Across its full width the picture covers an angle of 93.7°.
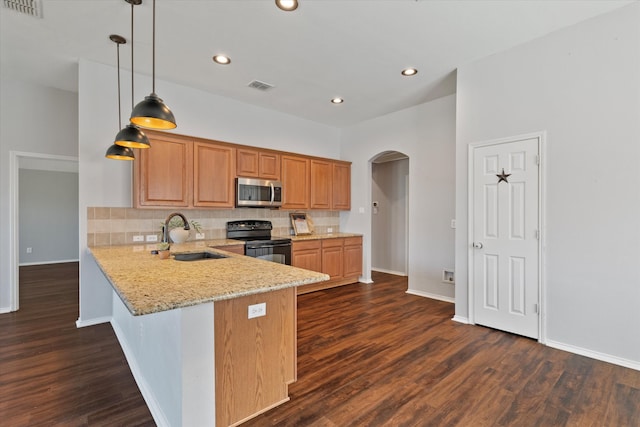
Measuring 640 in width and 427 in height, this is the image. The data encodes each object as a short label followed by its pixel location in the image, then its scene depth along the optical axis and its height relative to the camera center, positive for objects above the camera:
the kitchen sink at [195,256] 2.72 -0.40
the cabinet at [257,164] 4.29 +0.73
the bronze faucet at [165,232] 2.67 -0.17
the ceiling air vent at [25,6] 2.46 +1.74
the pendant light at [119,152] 2.81 +0.58
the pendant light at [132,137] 2.49 +0.64
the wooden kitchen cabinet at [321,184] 5.23 +0.51
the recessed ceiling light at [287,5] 2.41 +1.70
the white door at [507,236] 3.04 -0.26
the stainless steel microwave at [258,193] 4.24 +0.30
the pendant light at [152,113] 1.94 +0.66
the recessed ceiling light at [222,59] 3.30 +1.72
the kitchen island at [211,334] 1.50 -0.71
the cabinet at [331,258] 4.70 -0.76
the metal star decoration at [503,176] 3.18 +0.38
